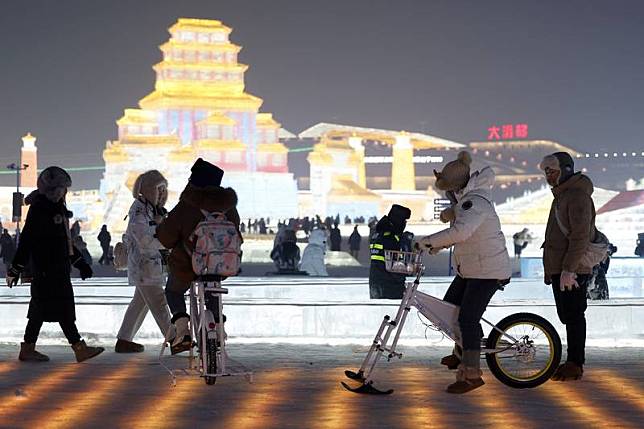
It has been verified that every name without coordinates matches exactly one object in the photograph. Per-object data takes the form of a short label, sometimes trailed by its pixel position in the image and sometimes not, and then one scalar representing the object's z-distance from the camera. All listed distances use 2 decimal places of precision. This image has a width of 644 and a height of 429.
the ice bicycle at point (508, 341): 6.86
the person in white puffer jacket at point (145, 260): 8.60
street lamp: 35.00
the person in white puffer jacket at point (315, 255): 21.98
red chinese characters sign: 120.31
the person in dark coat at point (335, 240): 37.41
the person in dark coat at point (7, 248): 29.66
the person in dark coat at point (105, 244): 32.22
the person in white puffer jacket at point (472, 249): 6.80
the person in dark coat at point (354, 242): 37.03
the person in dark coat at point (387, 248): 11.89
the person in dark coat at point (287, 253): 23.92
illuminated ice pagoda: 63.22
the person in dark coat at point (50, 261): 8.36
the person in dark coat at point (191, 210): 7.04
